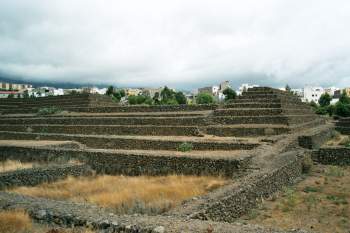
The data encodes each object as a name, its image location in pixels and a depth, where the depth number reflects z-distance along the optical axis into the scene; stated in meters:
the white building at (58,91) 144.45
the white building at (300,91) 143.44
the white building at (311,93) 134.00
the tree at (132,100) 74.19
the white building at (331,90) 141.77
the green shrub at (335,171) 17.02
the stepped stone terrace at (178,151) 9.16
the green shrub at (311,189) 14.34
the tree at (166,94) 87.31
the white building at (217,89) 142.55
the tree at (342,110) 49.58
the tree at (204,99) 82.25
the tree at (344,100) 59.34
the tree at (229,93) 73.32
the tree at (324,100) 79.03
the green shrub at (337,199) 12.53
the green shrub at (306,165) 17.72
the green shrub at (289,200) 12.10
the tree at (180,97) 83.67
